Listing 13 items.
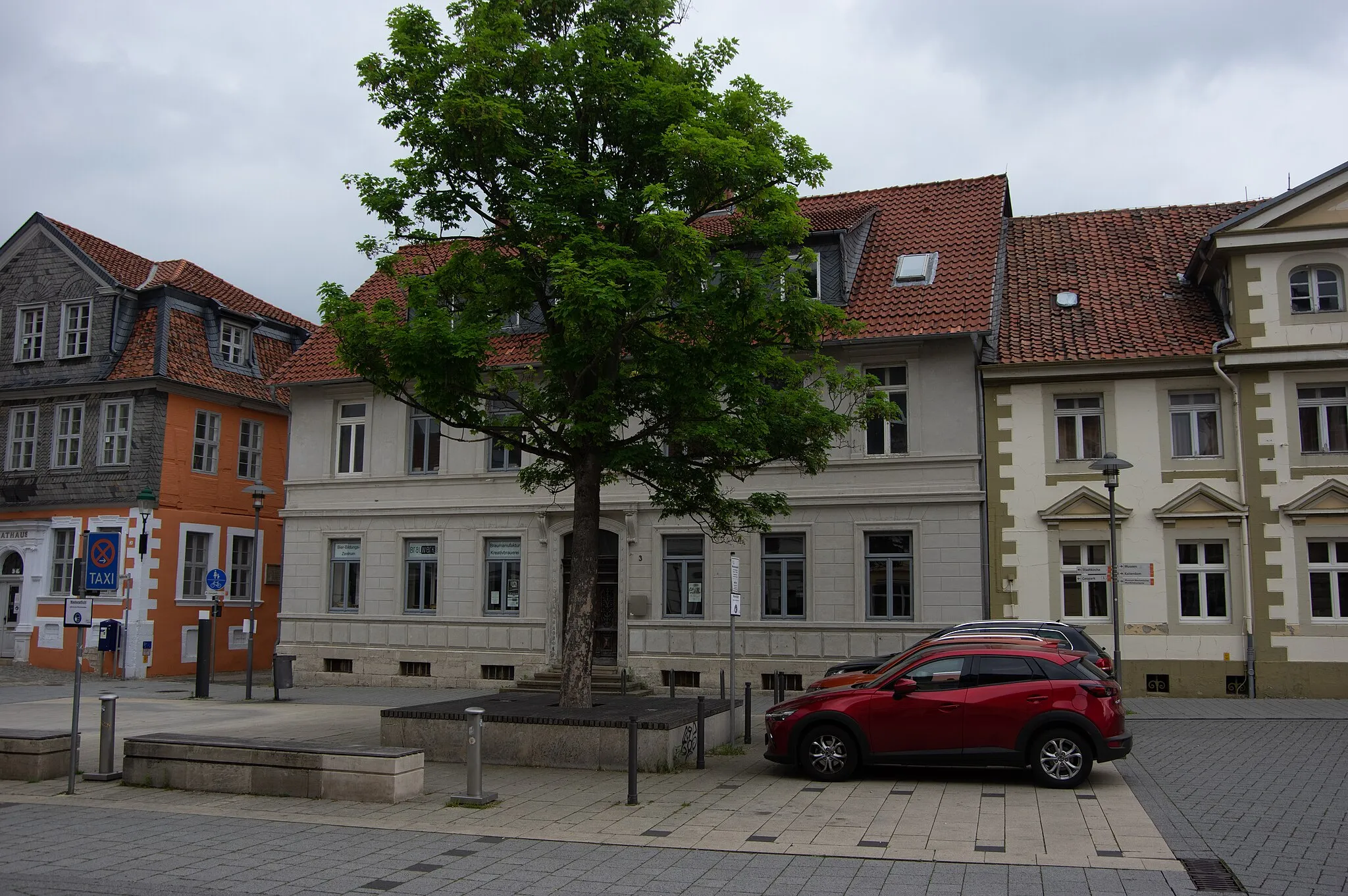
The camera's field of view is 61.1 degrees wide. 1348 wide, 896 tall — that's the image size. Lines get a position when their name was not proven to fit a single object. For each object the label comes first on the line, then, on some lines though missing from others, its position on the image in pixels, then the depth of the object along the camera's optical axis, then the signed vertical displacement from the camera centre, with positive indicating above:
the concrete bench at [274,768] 11.83 -1.84
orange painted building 29.78 +4.09
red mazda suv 12.19 -1.29
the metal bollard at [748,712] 16.01 -1.59
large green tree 14.40 +4.45
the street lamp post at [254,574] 23.62 +0.46
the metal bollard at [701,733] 13.95 -1.63
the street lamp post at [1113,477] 19.17 +2.09
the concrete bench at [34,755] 13.20 -1.86
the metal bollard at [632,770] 11.57 -1.73
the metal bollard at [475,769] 11.46 -1.72
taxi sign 12.84 +0.36
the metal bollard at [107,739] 12.94 -1.66
